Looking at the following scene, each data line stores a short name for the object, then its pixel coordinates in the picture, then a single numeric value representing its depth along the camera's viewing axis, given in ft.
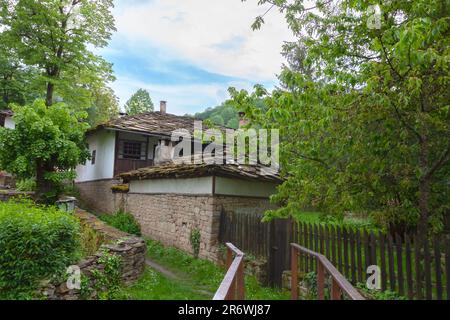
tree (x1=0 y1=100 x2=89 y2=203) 38.50
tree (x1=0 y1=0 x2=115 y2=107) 53.36
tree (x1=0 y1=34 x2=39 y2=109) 91.97
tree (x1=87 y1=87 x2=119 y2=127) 111.96
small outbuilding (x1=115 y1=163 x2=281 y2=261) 29.45
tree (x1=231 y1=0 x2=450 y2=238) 14.24
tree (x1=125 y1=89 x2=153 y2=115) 161.37
